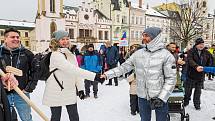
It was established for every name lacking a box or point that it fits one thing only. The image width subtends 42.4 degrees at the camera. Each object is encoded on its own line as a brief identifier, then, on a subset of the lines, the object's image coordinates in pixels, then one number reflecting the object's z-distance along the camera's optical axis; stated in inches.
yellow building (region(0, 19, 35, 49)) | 2032.4
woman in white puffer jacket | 151.0
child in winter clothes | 249.4
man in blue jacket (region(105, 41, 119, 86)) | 440.8
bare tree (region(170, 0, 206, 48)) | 1071.4
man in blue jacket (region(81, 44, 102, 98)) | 339.3
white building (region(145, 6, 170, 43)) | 2463.1
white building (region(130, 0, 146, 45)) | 2323.1
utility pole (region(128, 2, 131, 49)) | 2276.5
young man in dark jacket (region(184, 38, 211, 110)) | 248.7
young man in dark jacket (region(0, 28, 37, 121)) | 156.4
